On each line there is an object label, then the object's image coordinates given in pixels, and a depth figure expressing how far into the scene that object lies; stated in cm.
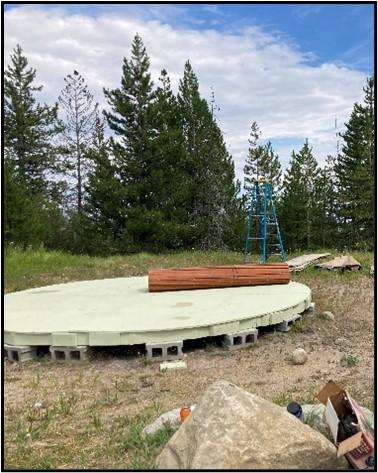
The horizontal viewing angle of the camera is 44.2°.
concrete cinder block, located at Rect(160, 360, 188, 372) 427
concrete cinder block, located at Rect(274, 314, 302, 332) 535
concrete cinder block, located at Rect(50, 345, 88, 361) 449
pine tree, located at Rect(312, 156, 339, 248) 2685
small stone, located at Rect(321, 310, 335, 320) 595
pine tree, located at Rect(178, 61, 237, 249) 2084
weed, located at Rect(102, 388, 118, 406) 361
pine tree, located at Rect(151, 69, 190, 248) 1975
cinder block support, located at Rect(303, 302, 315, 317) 610
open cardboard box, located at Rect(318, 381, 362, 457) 248
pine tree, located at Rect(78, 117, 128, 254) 1942
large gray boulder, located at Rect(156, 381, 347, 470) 214
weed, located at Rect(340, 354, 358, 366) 427
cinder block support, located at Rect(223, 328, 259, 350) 475
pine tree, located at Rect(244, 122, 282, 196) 2892
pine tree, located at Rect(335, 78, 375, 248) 2466
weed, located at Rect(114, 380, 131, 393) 388
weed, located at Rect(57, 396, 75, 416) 342
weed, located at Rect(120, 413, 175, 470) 255
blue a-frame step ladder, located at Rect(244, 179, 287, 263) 1173
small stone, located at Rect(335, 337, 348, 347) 493
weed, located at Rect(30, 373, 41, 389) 402
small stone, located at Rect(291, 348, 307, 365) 436
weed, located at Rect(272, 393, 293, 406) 335
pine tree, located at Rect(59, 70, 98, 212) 2409
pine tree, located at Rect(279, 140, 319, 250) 2638
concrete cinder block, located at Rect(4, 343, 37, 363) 458
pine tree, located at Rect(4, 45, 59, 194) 2211
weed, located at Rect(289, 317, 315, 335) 544
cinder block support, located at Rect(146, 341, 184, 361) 448
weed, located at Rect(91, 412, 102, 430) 314
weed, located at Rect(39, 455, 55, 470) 266
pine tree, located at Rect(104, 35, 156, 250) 1953
